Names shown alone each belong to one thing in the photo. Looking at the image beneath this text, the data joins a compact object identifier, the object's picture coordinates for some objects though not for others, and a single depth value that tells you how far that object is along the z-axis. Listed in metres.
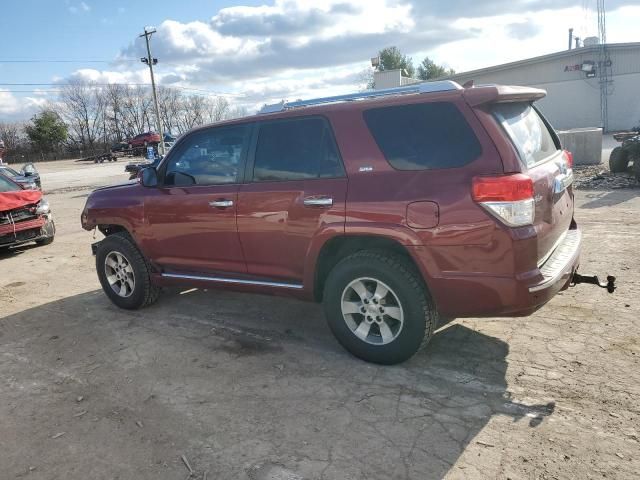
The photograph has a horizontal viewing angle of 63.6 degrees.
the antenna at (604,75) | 29.64
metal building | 29.53
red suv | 3.29
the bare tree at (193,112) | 83.31
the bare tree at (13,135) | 63.62
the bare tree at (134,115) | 76.75
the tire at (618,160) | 12.19
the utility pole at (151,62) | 43.13
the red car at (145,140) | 48.62
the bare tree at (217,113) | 83.97
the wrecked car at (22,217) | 8.69
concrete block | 14.76
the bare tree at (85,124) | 71.81
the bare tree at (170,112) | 79.88
